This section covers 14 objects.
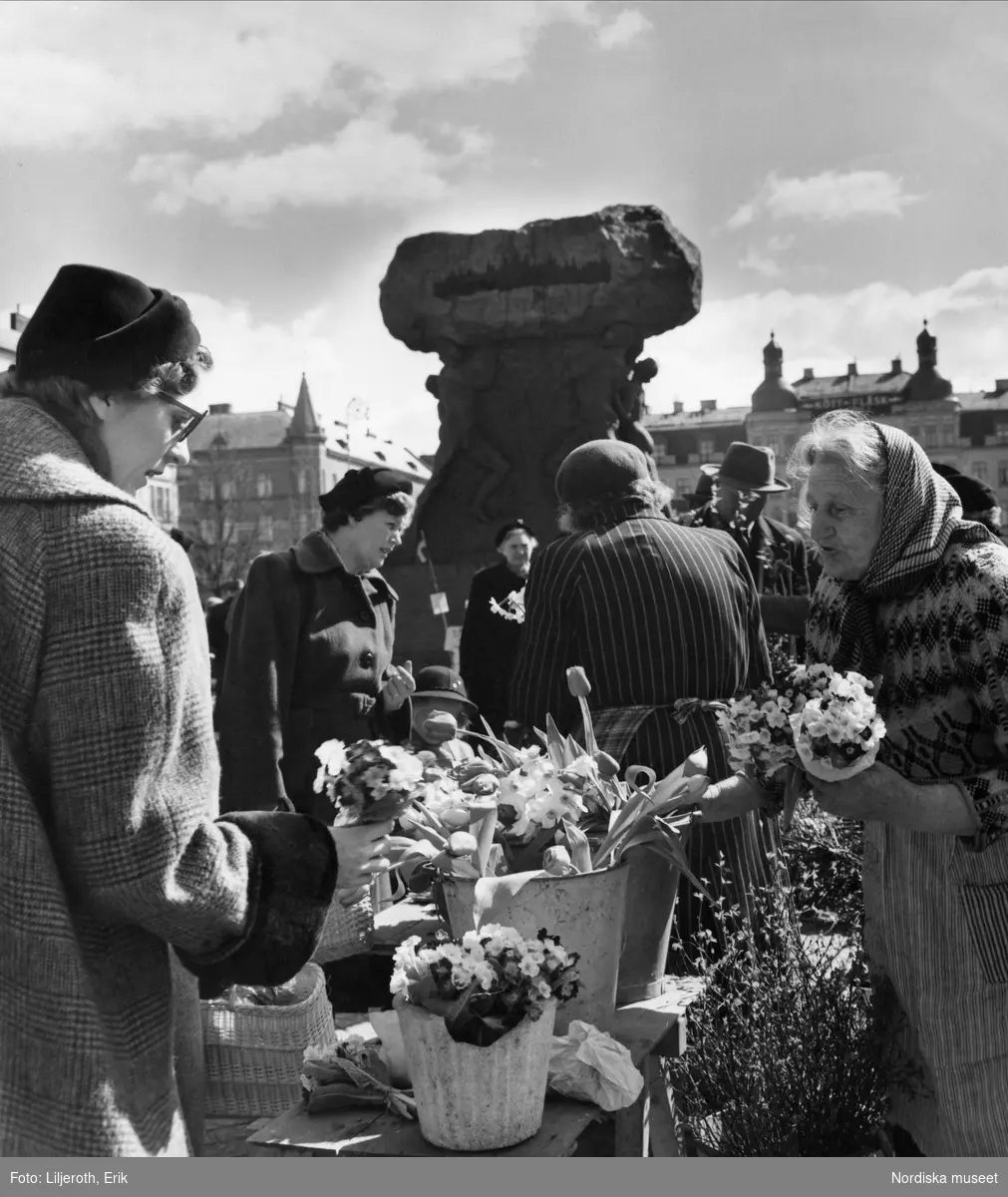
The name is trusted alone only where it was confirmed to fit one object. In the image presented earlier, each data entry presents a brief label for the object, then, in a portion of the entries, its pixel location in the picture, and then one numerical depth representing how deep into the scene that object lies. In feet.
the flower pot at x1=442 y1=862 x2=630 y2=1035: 7.14
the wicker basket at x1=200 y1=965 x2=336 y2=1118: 8.05
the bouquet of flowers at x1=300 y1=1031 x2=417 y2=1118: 6.64
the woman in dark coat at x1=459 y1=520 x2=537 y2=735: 20.36
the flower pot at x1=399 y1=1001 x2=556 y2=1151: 6.08
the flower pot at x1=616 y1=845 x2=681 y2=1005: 8.25
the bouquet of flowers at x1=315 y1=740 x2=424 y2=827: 6.31
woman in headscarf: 7.93
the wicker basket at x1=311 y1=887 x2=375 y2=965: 7.66
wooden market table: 6.30
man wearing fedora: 20.02
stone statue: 31.12
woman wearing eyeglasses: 5.09
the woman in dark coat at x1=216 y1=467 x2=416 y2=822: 13.53
